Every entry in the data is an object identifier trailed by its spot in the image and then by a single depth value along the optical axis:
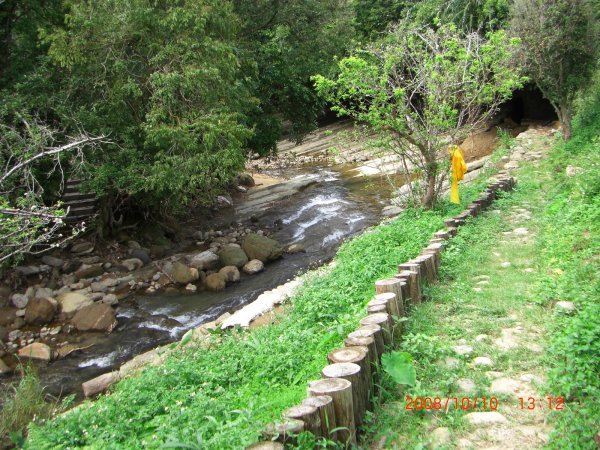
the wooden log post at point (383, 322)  4.41
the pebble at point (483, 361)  4.20
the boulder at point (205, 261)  12.69
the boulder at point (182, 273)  11.93
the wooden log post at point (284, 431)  3.06
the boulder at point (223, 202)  18.91
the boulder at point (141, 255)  13.51
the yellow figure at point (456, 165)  9.42
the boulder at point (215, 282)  11.59
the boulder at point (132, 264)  12.99
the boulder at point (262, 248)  13.10
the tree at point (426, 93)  8.82
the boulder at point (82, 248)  13.50
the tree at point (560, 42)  13.18
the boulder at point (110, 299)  10.93
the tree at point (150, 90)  10.80
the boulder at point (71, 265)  12.63
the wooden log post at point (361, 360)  3.80
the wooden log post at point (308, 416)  3.18
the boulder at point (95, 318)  9.84
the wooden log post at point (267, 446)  2.98
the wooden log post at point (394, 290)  4.96
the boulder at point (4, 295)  10.91
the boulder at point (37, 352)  8.77
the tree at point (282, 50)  15.94
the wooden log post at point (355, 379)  3.61
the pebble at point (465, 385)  3.90
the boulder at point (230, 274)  12.02
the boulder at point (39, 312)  10.22
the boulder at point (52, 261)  12.63
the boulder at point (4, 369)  8.41
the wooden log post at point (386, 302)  4.75
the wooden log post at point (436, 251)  6.37
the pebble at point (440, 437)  3.37
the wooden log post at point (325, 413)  3.27
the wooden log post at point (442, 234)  7.32
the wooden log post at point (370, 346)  4.05
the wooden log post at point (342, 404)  3.38
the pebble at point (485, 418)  3.50
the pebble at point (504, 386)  3.82
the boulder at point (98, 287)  11.65
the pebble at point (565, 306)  4.57
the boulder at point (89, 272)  12.37
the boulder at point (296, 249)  13.72
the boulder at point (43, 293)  11.13
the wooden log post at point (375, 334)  4.17
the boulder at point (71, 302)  10.47
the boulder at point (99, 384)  7.35
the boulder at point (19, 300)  10.78
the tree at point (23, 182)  4.79
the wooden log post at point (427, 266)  5.93
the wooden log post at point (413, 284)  5.43
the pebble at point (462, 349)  4.42
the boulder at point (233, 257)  12.77
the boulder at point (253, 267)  12.50
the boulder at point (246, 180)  22.47
